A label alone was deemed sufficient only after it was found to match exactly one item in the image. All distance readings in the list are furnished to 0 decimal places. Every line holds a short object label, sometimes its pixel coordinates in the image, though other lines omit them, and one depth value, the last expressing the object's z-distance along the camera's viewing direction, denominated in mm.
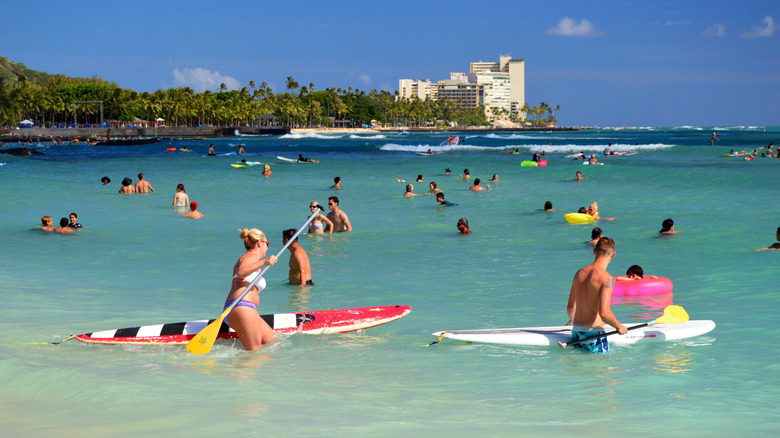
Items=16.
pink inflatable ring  11555
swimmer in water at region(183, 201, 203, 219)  22953
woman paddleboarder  8008
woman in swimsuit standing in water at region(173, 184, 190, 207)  26141
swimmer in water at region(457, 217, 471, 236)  18922
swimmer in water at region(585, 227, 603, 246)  15206
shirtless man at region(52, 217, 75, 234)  19016
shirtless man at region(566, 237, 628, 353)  7754
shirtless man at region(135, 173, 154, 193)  32156
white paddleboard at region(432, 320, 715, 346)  8555
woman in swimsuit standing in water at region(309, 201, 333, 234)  19000
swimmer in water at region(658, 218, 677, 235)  18161
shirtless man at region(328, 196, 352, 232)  19344
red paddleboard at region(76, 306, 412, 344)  8719
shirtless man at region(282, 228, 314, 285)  12594
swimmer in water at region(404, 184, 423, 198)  29578
